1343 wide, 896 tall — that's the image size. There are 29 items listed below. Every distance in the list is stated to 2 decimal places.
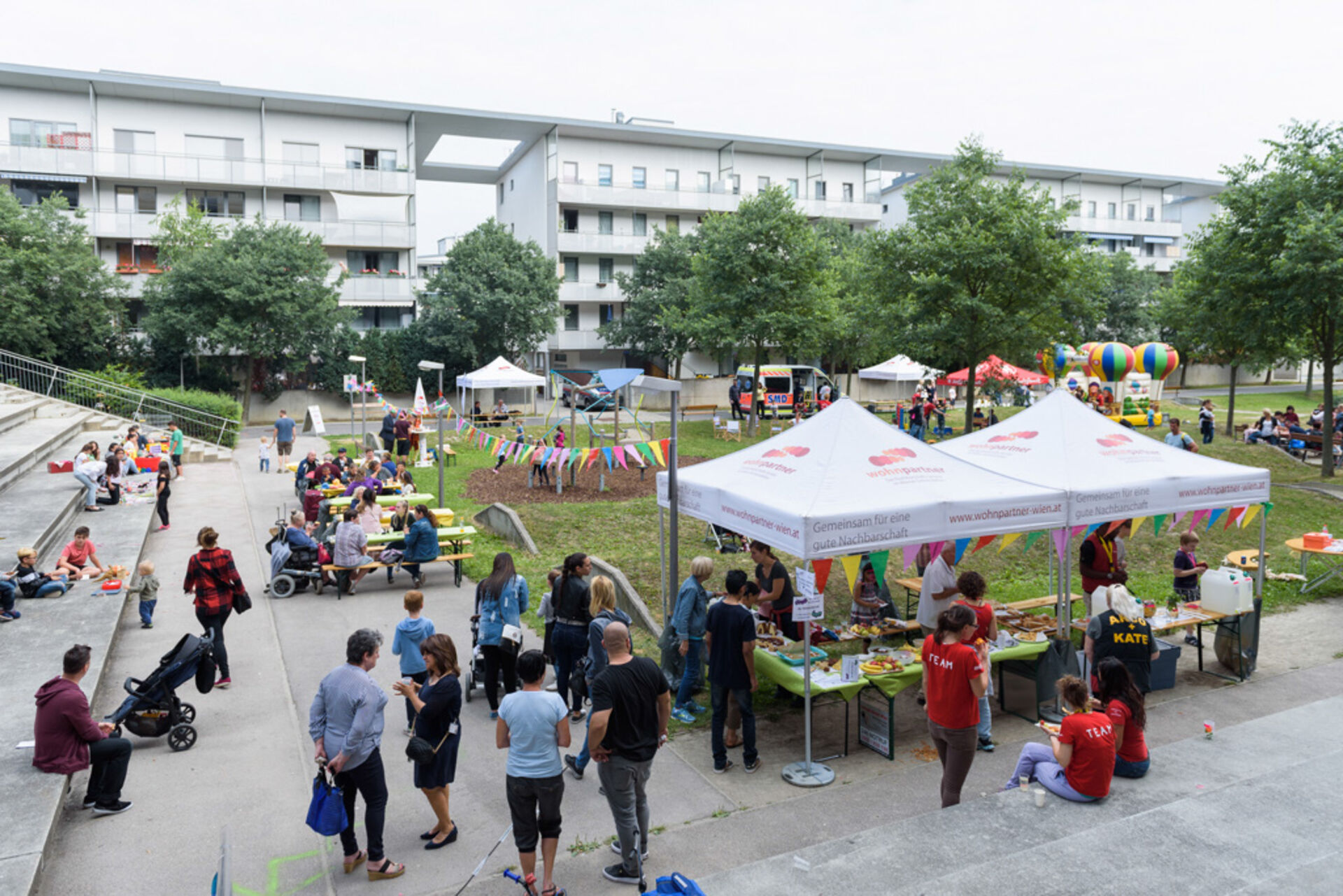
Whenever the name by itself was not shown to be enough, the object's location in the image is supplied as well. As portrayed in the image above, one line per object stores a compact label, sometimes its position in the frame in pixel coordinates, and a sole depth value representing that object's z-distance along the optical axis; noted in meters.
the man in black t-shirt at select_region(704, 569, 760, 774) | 7.45
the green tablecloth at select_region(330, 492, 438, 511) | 16.31
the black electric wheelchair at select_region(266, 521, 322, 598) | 13.19
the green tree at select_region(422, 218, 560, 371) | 43.91
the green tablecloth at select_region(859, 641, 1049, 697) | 7.99
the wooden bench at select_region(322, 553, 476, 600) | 13.14
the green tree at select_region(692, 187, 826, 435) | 32.44
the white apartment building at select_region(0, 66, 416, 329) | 40.75
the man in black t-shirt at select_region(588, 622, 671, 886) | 5.80
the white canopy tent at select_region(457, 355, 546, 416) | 27.89
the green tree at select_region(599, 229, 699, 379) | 48.31
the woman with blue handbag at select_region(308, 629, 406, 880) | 5.93
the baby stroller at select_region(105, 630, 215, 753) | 7.99
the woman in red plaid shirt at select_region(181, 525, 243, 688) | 9.42
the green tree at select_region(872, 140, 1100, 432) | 24.55
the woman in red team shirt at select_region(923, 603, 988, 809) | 6.39
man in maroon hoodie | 6.55
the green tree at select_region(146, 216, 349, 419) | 35.81
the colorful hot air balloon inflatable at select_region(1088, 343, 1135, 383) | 41.34
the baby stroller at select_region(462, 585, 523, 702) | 9.36
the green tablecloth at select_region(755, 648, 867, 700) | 8.00
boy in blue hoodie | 7.82
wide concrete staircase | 6.24
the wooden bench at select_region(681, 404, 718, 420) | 44.53
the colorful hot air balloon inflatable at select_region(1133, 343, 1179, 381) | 41.88
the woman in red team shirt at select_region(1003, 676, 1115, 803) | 6.14
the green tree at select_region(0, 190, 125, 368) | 31.98
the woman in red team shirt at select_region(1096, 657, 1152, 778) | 6.50
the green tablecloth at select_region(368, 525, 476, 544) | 14.03
